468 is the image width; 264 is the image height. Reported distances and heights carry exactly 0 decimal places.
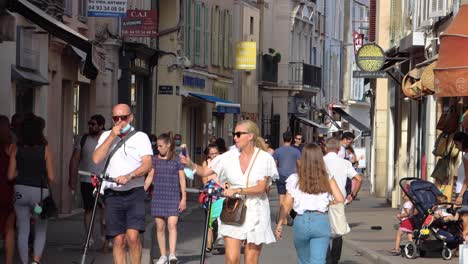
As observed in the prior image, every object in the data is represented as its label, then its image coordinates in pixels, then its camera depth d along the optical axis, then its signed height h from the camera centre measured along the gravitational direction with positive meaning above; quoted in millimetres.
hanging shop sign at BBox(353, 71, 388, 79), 34062 +842
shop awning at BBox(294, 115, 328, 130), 69875 -859
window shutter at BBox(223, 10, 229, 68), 52844 +2596
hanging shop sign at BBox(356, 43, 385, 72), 33656 +1256
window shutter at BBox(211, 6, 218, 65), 50375 +2576
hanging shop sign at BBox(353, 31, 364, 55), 59875 +3014
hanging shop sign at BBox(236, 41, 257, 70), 53094 +2004
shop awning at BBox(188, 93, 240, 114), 46772 +7
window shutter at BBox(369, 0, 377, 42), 45416 +3013
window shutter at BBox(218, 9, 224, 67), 51781 +2701
